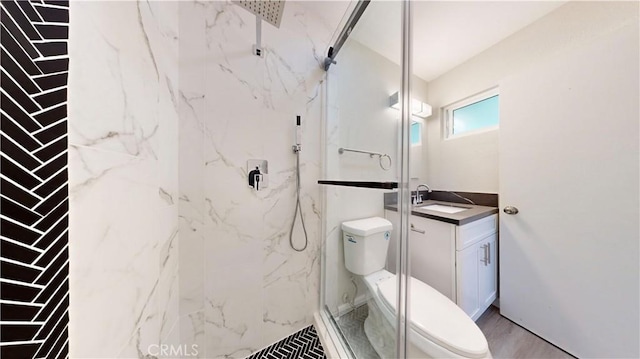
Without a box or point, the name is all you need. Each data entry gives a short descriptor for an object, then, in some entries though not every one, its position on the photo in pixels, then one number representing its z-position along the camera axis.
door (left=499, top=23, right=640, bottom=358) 0.98
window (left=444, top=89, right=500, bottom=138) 1.78
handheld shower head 1.18
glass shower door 0.78
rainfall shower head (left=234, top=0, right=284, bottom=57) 0.80
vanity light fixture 2.02
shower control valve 1.05
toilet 0.80
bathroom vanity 1.26
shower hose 1.19
